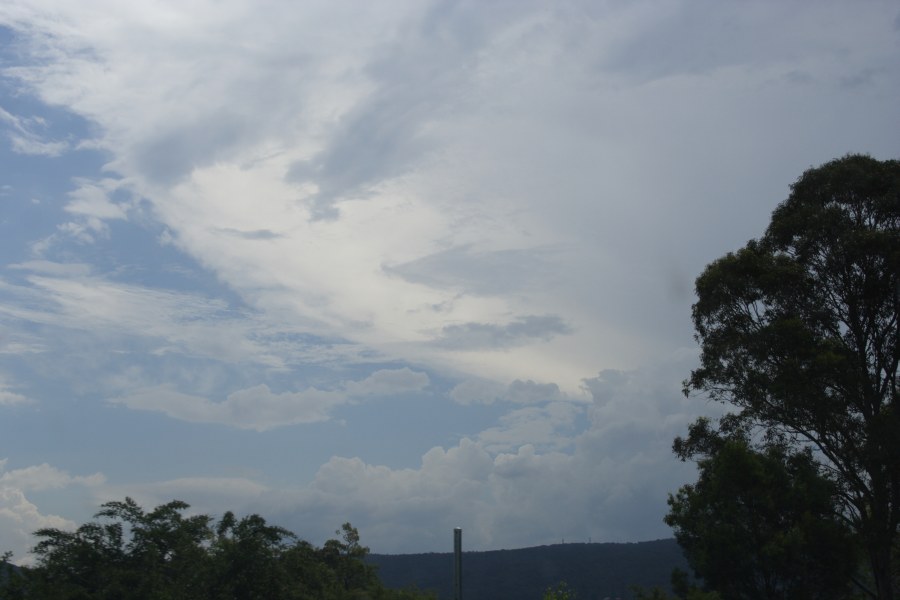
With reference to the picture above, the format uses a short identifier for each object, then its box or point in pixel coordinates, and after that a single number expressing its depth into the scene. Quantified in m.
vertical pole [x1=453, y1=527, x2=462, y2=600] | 16.78
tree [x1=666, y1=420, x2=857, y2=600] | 33.50
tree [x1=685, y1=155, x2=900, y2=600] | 30.30
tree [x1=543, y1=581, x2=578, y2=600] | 26.62
